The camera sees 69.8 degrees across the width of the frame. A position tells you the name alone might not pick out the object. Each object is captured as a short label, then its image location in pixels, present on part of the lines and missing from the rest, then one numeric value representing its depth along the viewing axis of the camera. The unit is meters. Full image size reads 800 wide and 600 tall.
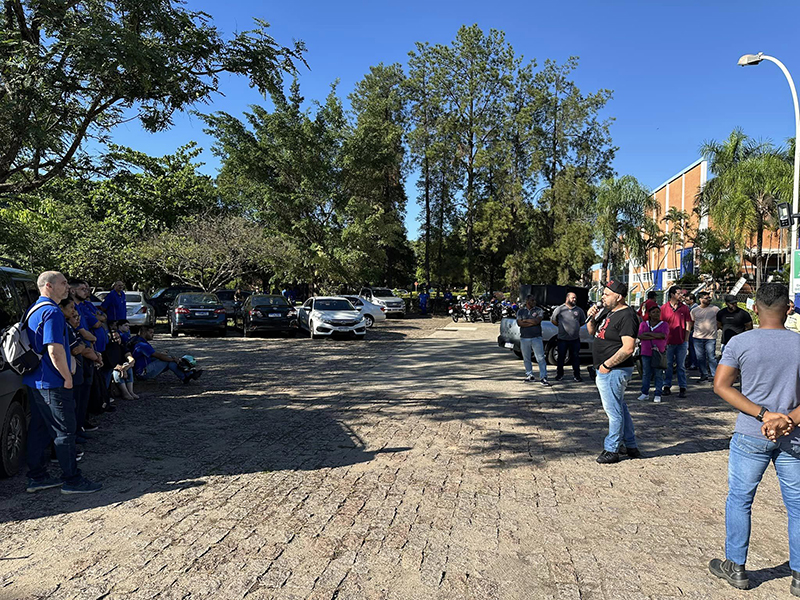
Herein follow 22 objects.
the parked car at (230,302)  22.83
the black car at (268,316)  19.31
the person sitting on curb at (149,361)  9.39
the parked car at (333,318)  18.73
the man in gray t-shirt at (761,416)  3.25
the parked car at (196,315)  18.67
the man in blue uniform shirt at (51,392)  4.59
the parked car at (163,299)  27.36
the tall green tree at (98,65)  8.30
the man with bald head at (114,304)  10.44
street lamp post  14.80
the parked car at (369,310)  25.27
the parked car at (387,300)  31.78
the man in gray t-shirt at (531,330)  10.45
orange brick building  33.50
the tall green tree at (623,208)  33.53
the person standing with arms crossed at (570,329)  10.93
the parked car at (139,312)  18.61
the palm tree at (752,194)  21.69
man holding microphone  5.66
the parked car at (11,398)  4.92
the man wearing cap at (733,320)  10.15
